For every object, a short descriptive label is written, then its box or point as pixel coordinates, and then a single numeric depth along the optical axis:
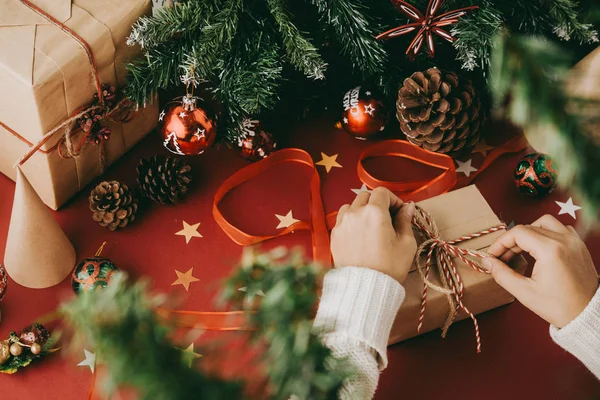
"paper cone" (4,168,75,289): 0.85
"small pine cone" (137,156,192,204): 1.02
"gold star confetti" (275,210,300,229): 1.05
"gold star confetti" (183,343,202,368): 0.41
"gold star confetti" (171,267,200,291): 0.98
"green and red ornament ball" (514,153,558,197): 1.02
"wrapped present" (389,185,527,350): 0.83
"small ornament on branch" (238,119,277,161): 1.06
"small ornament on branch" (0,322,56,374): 0.86
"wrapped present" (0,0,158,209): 0.82
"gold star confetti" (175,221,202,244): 1.03
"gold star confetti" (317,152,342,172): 1.12
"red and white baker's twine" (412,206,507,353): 0.83
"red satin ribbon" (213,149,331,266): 1.00
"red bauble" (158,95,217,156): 0.95
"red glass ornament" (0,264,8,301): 0.88
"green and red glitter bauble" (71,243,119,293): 0.90
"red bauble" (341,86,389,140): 1.05
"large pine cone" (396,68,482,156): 0.98
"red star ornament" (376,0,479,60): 0.86
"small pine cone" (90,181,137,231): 0.99
